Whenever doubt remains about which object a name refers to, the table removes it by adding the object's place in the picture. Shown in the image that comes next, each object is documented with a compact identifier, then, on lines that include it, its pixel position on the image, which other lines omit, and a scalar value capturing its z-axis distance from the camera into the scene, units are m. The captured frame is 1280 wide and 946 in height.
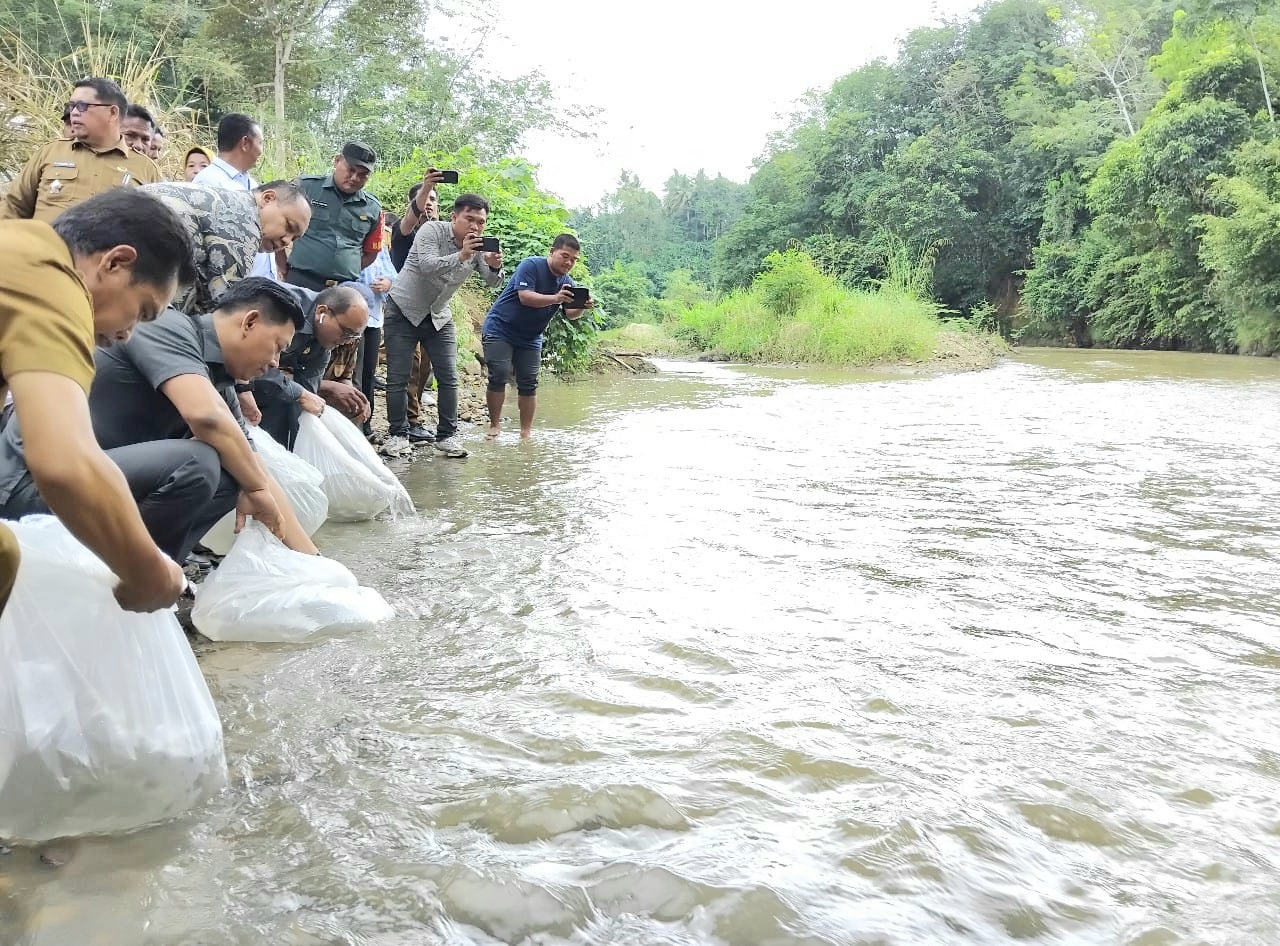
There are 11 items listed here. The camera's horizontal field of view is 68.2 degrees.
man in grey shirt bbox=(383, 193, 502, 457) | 5.70
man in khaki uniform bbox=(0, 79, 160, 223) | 3.86
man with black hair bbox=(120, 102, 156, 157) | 4.27
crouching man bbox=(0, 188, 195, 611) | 1.28
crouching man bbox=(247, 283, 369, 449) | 3.58
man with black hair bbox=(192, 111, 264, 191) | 4.24
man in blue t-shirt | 6.27
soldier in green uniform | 4.88
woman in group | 4.80
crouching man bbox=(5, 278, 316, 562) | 2.31
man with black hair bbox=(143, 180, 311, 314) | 3.18
